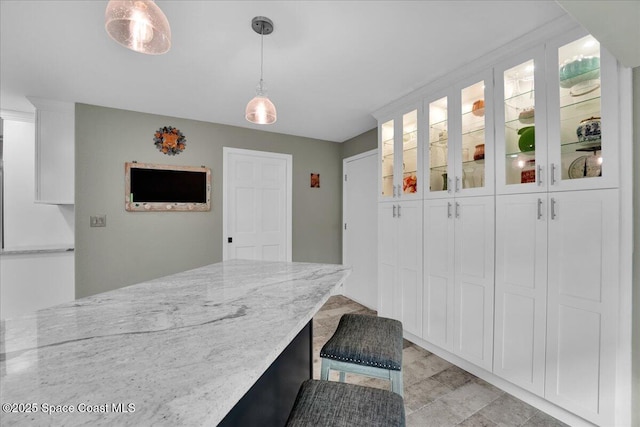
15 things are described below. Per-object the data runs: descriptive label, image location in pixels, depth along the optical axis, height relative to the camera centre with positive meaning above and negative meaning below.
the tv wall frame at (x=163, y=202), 3.12 +0.12
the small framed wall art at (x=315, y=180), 4.26 +0.50
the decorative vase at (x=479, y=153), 2.13 +0.46
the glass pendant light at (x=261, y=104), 1.72 +0.70
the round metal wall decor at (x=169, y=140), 3.26 +0.86
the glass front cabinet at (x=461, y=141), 2.07 +0.58
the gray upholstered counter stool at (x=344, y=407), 0.79 -0.59
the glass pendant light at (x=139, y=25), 0.98 +0.71
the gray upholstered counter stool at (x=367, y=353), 1.16 -0.61
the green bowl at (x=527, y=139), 1.83 +0.49
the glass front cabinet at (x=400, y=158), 2.69 +0.56
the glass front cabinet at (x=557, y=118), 1.52 +0.58
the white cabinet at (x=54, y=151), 2.81 +0.63
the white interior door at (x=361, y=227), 3.74 -0.21
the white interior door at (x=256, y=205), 3.65 +0.10
